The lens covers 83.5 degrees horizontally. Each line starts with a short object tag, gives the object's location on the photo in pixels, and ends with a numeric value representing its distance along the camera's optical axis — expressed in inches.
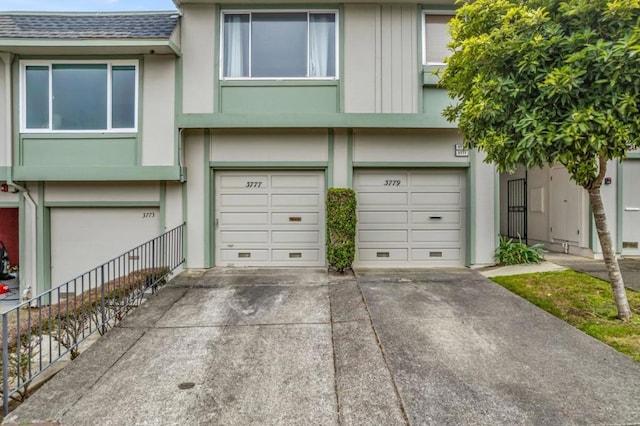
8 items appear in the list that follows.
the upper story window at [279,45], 286.8
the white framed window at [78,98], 281.1
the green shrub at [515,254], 282.4
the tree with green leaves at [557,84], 146.6
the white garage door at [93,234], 291.0
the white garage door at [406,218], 295.0
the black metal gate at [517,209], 380.2
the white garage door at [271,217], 293.4
